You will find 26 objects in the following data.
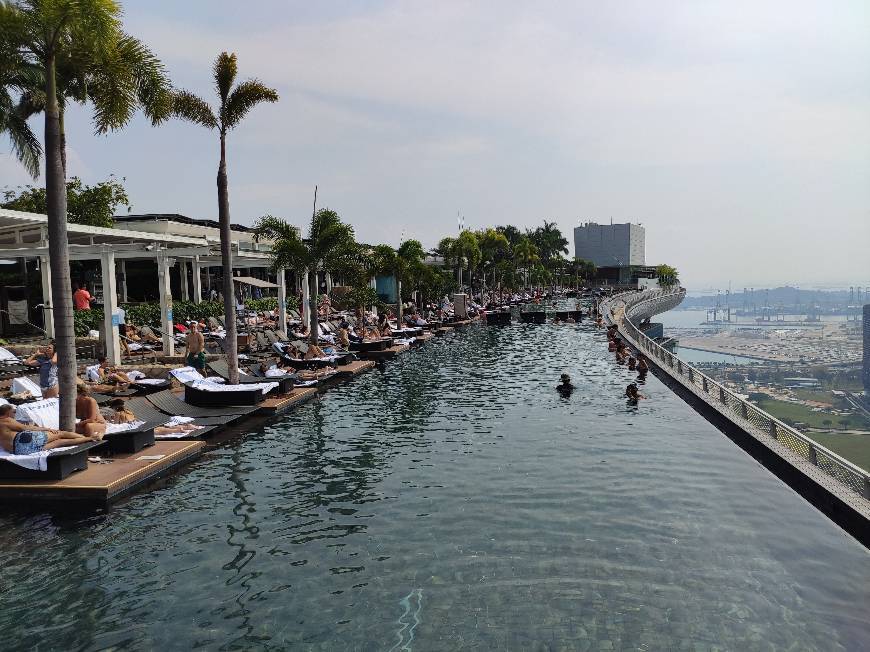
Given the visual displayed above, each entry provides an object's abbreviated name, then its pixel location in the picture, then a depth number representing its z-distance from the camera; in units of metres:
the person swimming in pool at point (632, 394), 19.00
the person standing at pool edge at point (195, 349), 18.89
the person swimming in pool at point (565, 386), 19.77
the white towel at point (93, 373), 17.27
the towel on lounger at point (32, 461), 9.70
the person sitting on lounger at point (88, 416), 11.03
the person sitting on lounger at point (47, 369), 15.35
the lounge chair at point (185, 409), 14.40
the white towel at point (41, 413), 11.47
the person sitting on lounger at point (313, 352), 22.78
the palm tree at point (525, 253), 105.00
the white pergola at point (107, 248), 17.88
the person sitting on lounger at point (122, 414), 12.34
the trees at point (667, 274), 162.39
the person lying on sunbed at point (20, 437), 9.93
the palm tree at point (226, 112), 17.56
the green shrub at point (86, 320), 24.11
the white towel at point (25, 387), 14.85
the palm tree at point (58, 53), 10.80
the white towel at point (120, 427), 11.55
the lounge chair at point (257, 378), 18.08
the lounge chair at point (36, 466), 9.70
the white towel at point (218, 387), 15.83
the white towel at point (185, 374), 15.70
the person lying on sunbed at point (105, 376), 17.02
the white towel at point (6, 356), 17.89
